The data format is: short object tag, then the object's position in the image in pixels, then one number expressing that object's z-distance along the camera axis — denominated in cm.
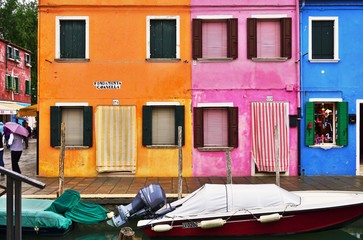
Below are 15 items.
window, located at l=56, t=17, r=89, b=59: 1431
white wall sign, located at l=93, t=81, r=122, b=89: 1427
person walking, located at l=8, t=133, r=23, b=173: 1318
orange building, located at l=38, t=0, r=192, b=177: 1418
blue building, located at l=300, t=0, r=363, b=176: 1431
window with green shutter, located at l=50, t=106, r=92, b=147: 1413
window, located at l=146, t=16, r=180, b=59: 1435
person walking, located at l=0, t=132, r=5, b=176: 1311
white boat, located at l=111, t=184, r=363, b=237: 894
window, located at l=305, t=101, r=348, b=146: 1429
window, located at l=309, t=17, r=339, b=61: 1446
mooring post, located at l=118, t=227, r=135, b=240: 592
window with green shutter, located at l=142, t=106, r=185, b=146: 1420
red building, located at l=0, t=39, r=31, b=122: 3094
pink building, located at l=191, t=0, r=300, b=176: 1423
